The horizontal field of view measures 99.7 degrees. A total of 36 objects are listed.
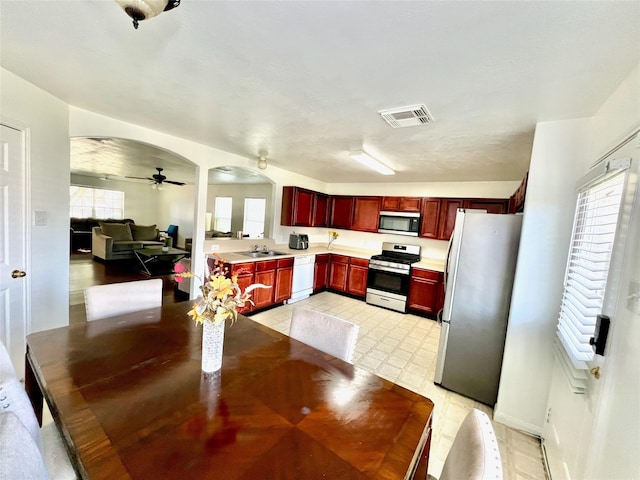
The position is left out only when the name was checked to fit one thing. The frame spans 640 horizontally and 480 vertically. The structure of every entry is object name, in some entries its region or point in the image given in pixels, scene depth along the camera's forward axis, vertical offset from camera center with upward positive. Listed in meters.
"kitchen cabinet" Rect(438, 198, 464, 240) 4.38 +0.28
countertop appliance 5.12 -0.41
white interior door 1.92 -0.35
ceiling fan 5.82 +0.69
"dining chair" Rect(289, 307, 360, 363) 1.55 -0.67
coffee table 6.04 -1.16
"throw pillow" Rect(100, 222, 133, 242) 6.90 -0.69
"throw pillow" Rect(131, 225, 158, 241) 7.68 -0.74
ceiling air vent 1.92 +0.85
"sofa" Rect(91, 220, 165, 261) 6.63 -0.94
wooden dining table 0.78 -0.71
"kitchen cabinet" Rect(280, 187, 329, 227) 4.66 +0.24
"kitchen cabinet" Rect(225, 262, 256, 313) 3.57 -0.77
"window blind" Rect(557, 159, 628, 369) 1.31 -0.10
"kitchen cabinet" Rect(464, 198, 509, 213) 4.07 +0.48
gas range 4.45 -0.86
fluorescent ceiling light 3.13 +0.81
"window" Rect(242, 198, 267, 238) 8.04 +0.02
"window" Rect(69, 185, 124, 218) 8.14 +0.03
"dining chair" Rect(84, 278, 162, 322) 1.75 -0.64
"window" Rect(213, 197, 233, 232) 8.76 -0.01
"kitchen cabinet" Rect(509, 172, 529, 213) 2.37 +0.37
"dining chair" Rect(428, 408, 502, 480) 0.66 -0.57
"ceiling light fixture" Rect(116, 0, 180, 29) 0.90 +0.68
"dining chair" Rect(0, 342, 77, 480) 0.65 -0.71
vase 1.18 -0.59
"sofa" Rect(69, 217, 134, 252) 7.80 -0.87
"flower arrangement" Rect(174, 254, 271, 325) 1.17 -0.39
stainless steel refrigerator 2.27 -0.58
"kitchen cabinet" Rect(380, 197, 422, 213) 4.72 +0.44
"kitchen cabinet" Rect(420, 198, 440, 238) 4.54 +0.23
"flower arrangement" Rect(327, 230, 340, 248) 5.78 -0.27
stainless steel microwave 4.70 +0.10
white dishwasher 4.58 -0.98
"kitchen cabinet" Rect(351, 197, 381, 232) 5.14 +0.24
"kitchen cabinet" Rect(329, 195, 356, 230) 5.45 +0.25
